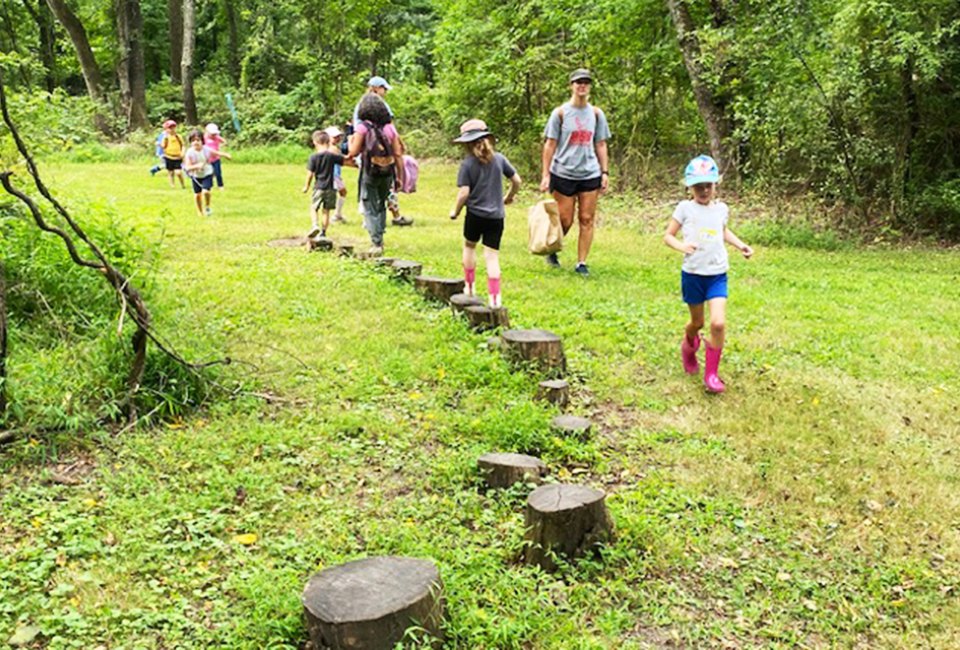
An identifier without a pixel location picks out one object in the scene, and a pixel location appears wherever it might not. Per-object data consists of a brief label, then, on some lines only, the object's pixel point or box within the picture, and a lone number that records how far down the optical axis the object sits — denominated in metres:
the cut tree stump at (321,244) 9.58
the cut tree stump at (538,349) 5.43
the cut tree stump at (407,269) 7.77
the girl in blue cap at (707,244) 5.34
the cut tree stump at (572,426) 4.54
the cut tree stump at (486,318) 6.17
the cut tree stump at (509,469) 3.95
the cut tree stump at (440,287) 6.94
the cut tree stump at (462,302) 6.41
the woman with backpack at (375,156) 8.81
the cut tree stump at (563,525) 3.33
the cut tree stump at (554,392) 5.01
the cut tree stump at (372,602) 2.60
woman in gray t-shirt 8.38
